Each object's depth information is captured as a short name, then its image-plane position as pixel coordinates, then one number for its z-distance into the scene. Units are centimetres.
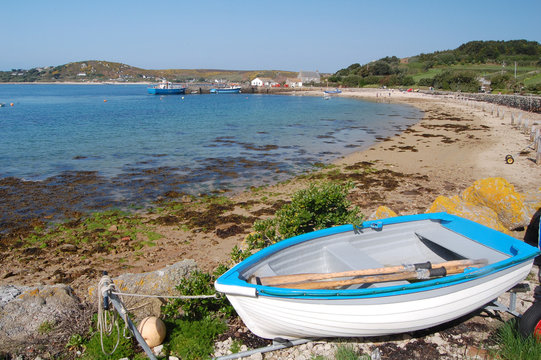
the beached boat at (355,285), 437
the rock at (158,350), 504
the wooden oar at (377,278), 468
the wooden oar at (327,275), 479
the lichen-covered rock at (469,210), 804
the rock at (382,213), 850
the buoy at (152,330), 511
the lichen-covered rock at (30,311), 511
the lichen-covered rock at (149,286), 576
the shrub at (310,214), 718
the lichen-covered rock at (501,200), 868
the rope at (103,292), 454
